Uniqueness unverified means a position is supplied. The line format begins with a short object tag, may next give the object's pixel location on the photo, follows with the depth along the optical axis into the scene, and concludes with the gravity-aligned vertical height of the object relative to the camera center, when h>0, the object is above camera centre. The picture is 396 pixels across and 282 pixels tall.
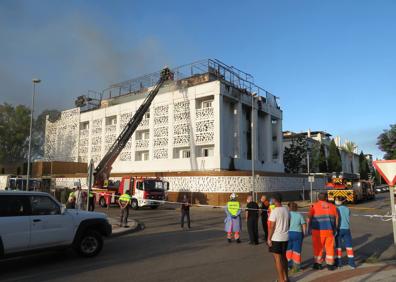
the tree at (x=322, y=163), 76.38 +4.29
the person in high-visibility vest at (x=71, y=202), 17.86 -0.74
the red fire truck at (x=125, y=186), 28.89 +0.00
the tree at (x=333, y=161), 78.06 +4.86
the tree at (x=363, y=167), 105.13 +4.89
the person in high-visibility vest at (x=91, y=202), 22.82 -0.97
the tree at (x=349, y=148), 97.78 +9.49
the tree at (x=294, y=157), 62.34 +4.53
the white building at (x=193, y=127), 41.72 +7.14
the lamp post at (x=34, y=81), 29.26 +8.04
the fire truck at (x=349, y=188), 34.03 -0.33
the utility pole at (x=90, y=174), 16.44 +0.52
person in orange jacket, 8.35 -0.97
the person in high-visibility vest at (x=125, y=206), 16.56 -0.88
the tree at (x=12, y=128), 67.56 +10.43
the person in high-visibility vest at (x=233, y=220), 12.90 -1.19
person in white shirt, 6.92 -0.96
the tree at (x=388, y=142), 51.38 +5.76
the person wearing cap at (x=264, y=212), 13.14 -0.94
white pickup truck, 8.26 -0.94
